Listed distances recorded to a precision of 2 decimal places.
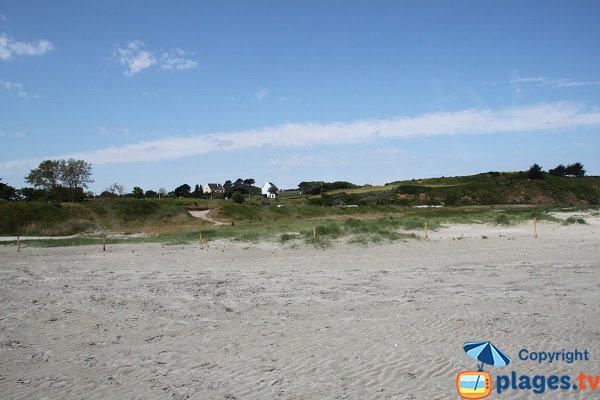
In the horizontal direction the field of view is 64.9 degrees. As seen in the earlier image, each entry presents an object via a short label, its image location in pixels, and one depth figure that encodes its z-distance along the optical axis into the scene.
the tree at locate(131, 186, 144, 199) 93.68
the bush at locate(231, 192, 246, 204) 82.96
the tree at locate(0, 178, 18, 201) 68.19
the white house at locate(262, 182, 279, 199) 141.59
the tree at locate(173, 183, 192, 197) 107.25
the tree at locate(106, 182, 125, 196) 88.21
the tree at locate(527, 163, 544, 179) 112.56
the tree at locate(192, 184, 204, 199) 104.36
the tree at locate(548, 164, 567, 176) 136.59
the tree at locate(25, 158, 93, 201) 70.14
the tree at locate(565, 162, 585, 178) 136.88
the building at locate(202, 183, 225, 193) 136.18
